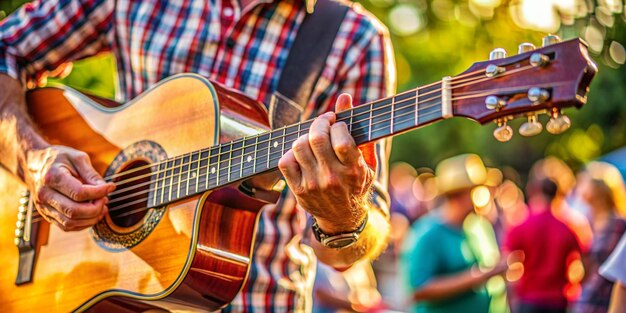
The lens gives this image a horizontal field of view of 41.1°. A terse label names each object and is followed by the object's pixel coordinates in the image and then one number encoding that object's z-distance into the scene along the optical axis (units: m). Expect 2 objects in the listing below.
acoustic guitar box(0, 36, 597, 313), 1.95
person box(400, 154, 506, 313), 5.98
